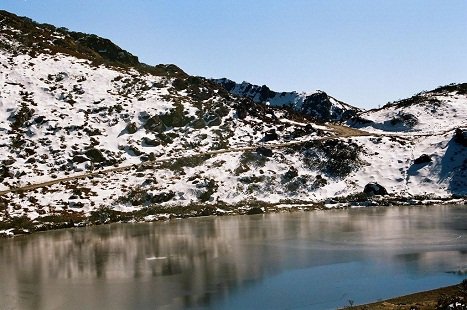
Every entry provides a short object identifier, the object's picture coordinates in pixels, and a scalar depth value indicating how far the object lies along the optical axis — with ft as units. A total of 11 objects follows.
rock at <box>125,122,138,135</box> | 340.55
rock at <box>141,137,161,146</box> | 331.59
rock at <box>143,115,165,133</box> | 347.58
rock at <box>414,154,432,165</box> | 310.45
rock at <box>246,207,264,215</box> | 249.43
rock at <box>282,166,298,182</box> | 293.43
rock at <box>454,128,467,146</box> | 318.04
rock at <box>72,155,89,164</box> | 298.19
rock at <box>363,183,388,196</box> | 282.36
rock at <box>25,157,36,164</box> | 288.43
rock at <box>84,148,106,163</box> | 303.48
